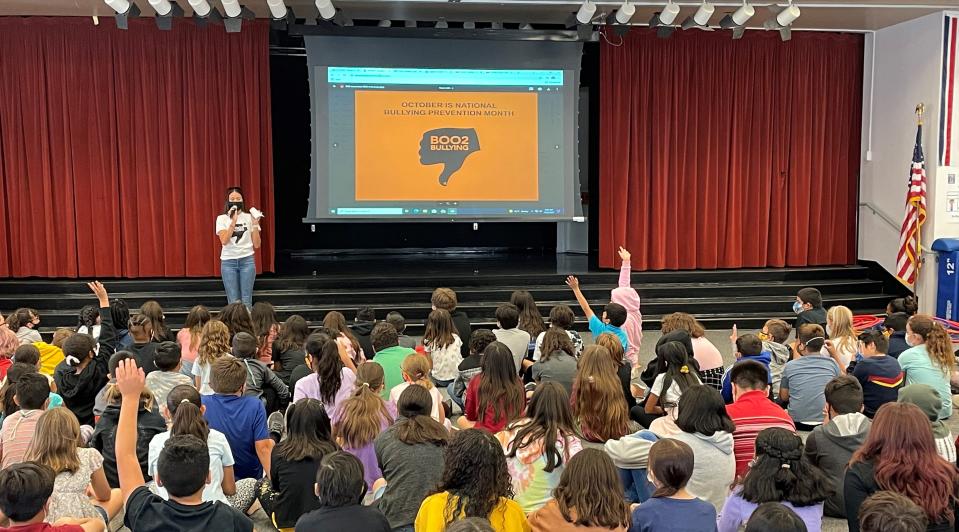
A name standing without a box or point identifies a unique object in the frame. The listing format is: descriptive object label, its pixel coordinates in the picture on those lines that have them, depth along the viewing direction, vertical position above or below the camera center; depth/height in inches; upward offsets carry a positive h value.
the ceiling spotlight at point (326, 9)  318.0 +69.5
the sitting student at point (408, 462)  129.5 -40.6
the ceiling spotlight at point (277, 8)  312.8 +68.2
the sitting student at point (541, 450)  135.3 -40.2
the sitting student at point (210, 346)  186.5 -32.6
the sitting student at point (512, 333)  225.3 -36.7
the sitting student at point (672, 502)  110.6 -39.9
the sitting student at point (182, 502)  101.4 -36.4
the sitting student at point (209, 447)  134.6 -40.8
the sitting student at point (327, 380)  173.3 -37.6
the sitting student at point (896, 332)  226.7 -37.2
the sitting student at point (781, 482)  120.2 -40.6
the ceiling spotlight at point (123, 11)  305.3 +66.2
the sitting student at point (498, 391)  167.8 -38.4
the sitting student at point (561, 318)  221.9 -32.1
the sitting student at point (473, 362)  203.0 -39.6
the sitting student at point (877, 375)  200.7 -42.5
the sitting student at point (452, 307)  247.0 -32.5
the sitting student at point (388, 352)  194.9 -36.2
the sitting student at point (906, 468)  116.3 -37.6
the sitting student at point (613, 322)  229.4 -34.6
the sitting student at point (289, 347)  200.8 -36.3
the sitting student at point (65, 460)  125.9 -39.7
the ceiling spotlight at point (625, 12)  322.0 +68.2
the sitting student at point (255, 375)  176.4 -37.1
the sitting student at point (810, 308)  244.1 -33.3
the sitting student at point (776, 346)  219.6 -39.8
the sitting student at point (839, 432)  151.3 -42.1
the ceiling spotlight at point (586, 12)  328.8 +69.8
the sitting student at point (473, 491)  109.7 -38.0
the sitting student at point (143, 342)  198.2 -34.6
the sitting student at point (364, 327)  226.4 -35.5
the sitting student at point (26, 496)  97.5 -34.1
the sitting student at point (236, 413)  155.8 -39.4
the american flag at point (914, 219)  370.3 -11.7
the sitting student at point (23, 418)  140.2 -36.7
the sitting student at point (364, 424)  148.2 -39.7
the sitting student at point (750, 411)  157.6 -40.2
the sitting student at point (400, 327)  222.4 -34.6
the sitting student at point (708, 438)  140.5 -40.2
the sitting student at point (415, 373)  169.5 -35.2
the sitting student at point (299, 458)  136.8 -41.7
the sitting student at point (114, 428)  150.9 -41.1
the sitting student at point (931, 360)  207.0 -40.3
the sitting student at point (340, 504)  104.1 -38.0
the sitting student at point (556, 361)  195.5 -38.3
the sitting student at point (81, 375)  176.6 -37.3
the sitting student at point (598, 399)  178.2 -43.1
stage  352.5 -41.2
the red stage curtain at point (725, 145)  400.5 +22.1
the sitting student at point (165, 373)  169.5 -35.5
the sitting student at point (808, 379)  203.9 -44.4
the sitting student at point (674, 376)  178.9 -37.9
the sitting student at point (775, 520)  94.8 -36.1
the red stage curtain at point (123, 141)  366.6 +22.9
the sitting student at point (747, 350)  199.0 -36.3
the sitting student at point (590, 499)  107.8 -38.2
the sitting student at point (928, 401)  156.2 -38.0
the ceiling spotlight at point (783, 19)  318.7 +65.3
